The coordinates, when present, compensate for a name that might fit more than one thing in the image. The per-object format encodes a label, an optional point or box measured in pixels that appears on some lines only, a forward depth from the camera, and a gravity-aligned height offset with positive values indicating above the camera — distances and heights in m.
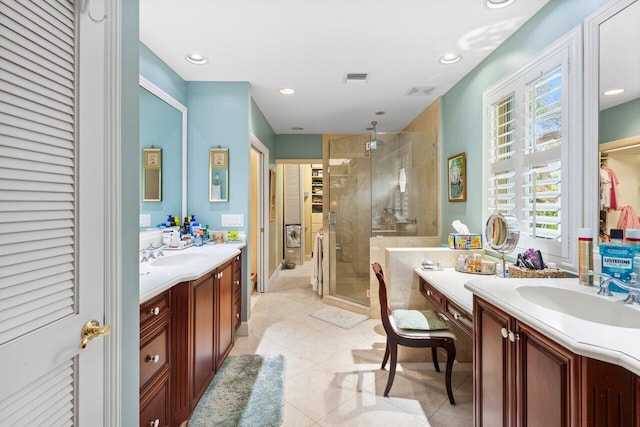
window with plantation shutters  1.61 +0.43
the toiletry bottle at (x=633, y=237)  1.23 -0.11
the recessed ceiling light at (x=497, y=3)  1.75 +1.27
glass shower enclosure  3.57 +0.19
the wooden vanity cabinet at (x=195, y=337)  1.60 -0.77
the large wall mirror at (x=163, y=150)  2.29 +0.55
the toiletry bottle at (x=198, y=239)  2.66 -0.25
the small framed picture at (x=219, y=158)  2.90 +0.54
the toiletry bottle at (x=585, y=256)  1.34 -0.21
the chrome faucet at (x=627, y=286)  1.06 -0.29
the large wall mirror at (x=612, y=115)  1.25 +0.45
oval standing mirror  1.84 -0.15
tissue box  2.41 -0.24
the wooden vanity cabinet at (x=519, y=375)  0.85 -0.57
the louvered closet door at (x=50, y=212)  0.61 +0.00
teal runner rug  1.73 -1.23
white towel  4.21 -0.80
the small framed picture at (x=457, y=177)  2.76 +0.35
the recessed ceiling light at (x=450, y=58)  2.40 +1.30
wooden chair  1.88 -0.83
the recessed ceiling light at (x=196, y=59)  2.42 +1.31
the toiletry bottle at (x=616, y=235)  1.31 -0.11
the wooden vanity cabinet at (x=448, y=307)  1.57 -0.59
